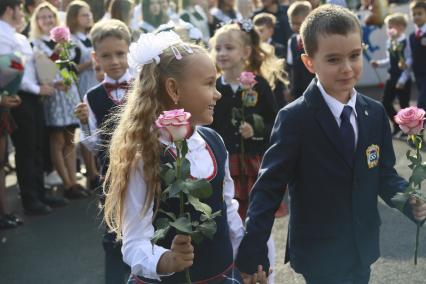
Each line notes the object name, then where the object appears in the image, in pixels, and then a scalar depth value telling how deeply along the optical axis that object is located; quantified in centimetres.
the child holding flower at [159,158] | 265
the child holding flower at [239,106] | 498
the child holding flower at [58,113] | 720
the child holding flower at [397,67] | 936
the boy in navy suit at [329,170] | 299
